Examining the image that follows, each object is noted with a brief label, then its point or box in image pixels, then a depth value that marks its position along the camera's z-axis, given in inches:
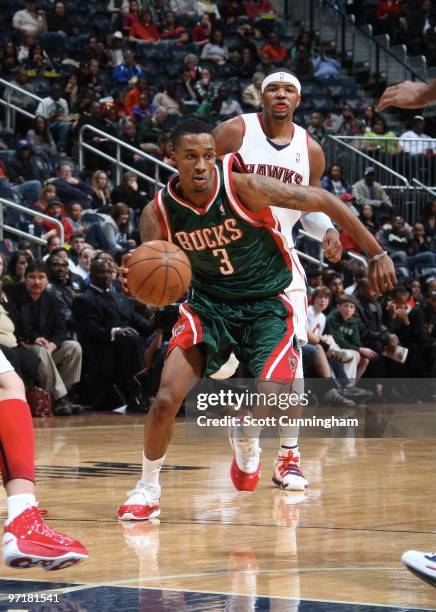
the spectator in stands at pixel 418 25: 902.4
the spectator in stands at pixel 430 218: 711.7
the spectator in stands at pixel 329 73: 829.8
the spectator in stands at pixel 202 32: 797.2
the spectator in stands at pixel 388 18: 913.5
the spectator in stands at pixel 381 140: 746.8
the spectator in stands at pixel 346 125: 764.0
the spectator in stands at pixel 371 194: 705.6
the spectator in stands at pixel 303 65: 818.8
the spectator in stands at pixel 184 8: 818.2
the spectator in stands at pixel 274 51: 816.3
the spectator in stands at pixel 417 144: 756.0
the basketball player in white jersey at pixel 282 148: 288.2
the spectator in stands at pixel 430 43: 888.3
